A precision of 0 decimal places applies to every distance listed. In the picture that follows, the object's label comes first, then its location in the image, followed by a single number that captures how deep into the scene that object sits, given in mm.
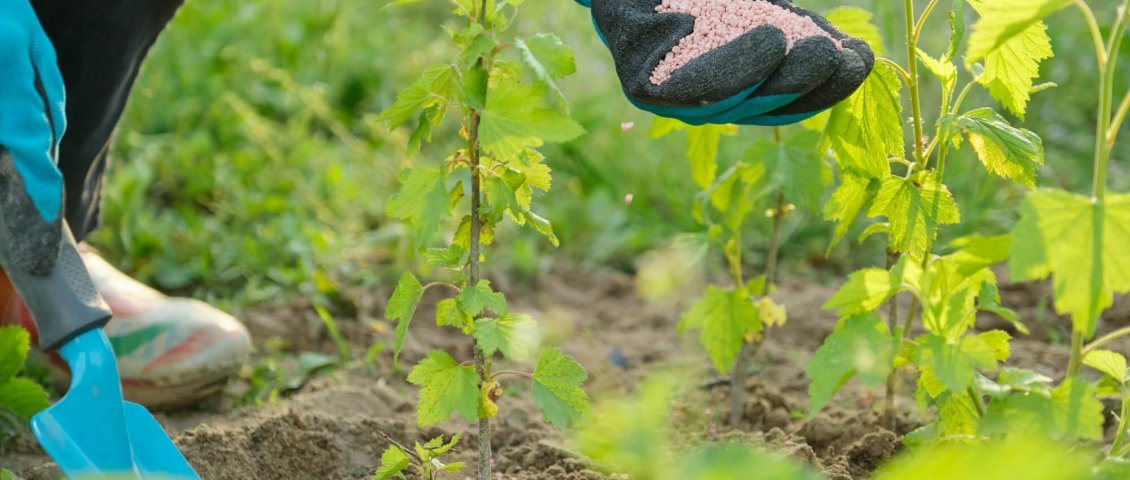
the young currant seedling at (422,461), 2038
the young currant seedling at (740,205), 2132
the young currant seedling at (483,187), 1980
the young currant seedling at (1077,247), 1911
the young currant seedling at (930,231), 1974
